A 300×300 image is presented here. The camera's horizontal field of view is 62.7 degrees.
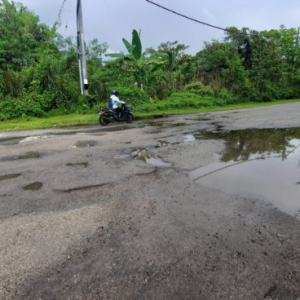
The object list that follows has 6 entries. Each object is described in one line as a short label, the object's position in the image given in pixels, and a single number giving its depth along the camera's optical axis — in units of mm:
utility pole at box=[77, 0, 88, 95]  14414
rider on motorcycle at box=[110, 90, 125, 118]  11484
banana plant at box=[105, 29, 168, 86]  15212
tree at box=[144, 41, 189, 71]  29630
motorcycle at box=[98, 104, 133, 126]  11242
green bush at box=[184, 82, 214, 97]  20666
